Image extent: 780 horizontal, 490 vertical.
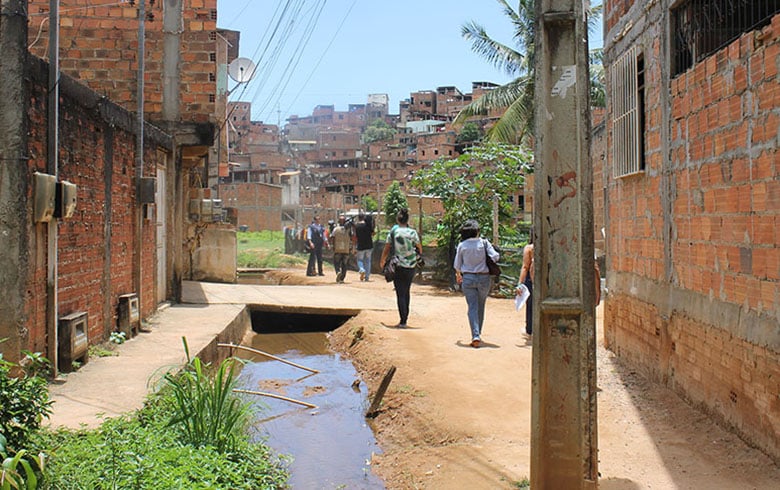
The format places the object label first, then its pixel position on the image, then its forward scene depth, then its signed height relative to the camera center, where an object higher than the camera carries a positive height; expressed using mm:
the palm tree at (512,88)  22516 +5062
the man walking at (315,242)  21203 +108
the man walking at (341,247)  19500 -42
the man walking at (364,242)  18422 +84
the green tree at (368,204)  41500 +2595
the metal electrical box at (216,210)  13935 +710
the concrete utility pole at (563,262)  3949 -100
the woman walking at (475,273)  9625 -384
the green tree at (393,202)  31689 +2057
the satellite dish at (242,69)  17219 +4219
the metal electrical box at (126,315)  9047 -850
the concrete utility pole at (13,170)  5820 +633
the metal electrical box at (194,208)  13812 +735
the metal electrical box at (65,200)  6531 +436
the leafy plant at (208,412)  5238 -1230
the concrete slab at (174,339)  5934 -1189
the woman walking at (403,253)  11016 -121
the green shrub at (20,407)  3816 -872
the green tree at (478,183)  17391 +1512
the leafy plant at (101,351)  7915 -1154
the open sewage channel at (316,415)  6270 -1850
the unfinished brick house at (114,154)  6422 +1155
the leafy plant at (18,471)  3236 -1057
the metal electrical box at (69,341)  6859 -899
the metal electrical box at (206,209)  13785 +712
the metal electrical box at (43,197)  6180 +436
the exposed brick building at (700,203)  5047 +346
